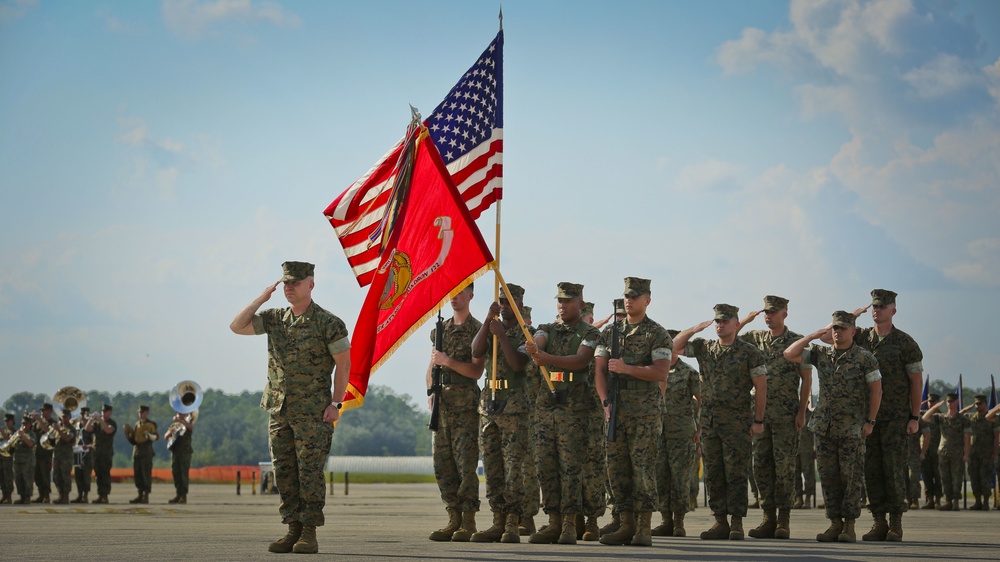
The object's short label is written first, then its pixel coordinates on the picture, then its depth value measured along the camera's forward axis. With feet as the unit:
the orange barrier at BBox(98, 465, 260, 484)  207.98
